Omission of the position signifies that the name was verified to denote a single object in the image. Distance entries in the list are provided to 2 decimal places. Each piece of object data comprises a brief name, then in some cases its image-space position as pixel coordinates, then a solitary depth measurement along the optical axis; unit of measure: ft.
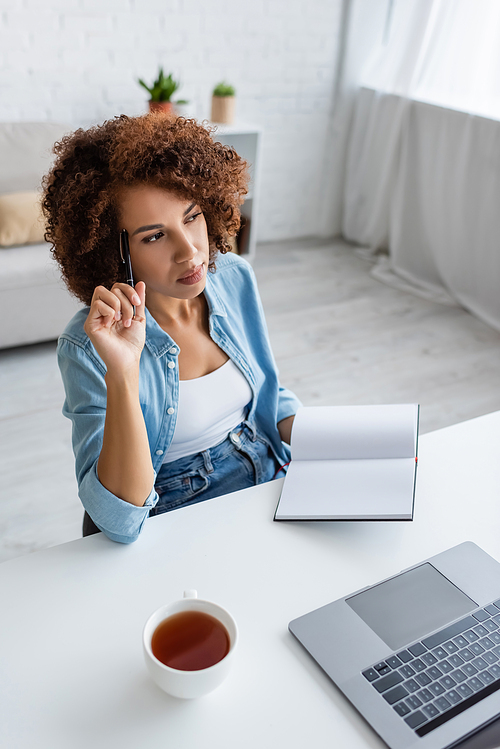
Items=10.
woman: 2.87
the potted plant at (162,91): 9.55
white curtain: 9.78
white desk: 2.07
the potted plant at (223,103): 10.11
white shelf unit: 10.28
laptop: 2.10
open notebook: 2.89
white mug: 1.99
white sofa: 7.90
